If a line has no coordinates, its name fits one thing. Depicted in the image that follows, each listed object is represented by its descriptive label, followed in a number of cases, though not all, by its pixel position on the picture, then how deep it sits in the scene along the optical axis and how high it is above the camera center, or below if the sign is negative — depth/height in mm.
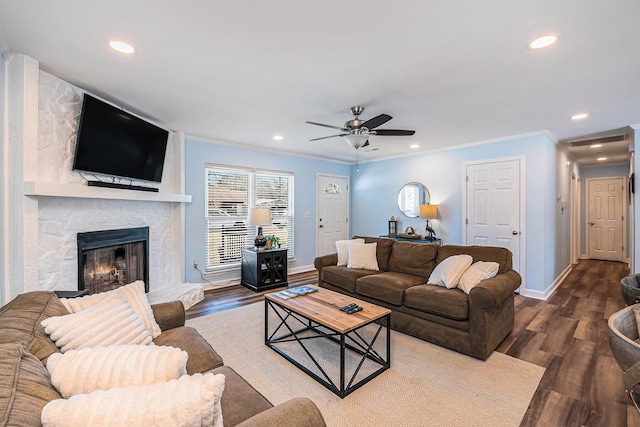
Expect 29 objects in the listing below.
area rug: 1862 -1263
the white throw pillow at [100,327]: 1302 -535
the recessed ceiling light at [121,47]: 2035 +1206
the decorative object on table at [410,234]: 5425 -350
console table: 5312 -444
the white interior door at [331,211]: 6320 +101
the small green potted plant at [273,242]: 5023 -455
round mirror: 5621 +344
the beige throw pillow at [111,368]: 1009 -546
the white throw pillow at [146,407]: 771 -519
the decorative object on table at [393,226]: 6047 -216
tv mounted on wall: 2771 +786
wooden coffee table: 2143 -1150
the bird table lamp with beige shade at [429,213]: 5285 +46
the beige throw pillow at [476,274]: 2738 -559
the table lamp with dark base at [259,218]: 4699 -37
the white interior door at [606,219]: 6875 -86
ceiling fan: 3125 +946
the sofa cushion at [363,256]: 3930 -557
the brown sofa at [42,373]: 809 -527
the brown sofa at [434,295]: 2545 -799
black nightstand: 4668 -868
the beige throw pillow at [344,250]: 4168 -495
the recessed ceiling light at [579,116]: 3447 +1191
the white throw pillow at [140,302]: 1838 -553
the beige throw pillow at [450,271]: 2918 -565
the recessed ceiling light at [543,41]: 1929 +1174
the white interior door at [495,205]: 4492 +161
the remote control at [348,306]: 2441 -766
